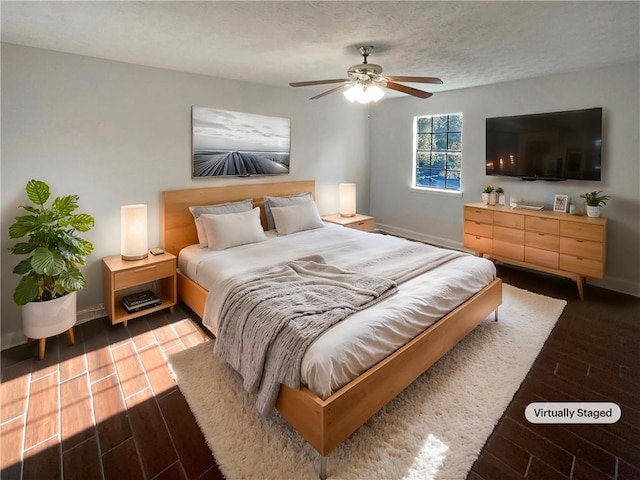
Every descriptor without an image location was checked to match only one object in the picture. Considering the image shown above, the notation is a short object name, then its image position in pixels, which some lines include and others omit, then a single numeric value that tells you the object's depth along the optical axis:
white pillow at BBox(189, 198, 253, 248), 3.65
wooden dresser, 3.61
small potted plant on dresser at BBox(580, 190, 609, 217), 3.74
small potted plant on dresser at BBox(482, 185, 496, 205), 4.66
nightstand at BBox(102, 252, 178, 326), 3.07
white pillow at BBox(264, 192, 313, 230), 4.40
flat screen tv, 3.79
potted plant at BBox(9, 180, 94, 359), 2.51
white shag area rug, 1.76
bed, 1.70
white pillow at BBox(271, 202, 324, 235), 4.23
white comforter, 1.81
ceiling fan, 2.78
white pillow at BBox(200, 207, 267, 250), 3.53
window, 5.28
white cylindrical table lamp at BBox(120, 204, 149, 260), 3.20
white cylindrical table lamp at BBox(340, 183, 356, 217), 5.22
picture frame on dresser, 4.04
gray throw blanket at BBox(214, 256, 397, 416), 1.91
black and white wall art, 3.91
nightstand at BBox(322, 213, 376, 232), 4.96
